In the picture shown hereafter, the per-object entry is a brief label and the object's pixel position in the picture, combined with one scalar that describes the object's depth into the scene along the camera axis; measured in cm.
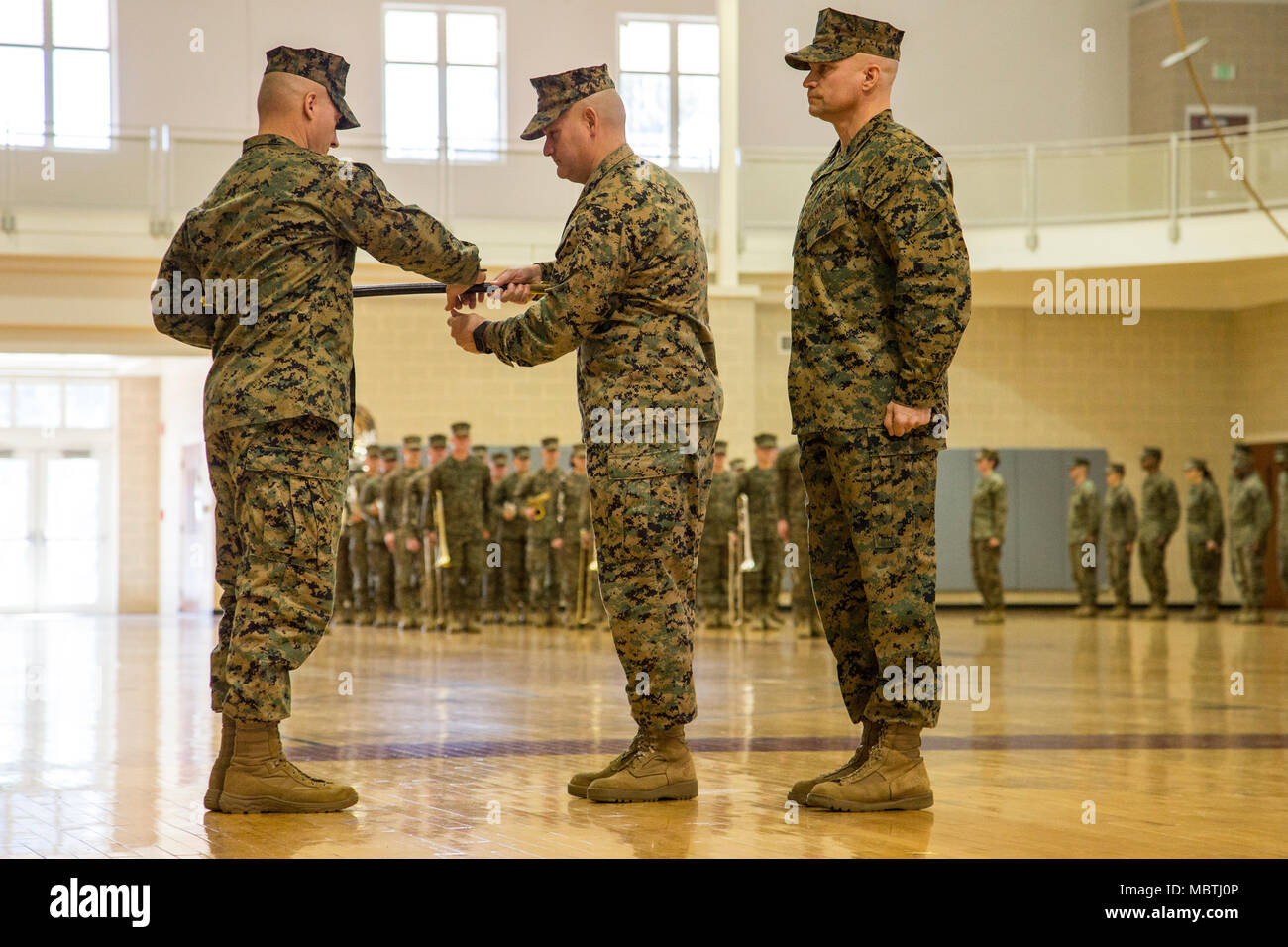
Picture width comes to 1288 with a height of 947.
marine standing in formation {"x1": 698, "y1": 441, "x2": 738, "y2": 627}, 1520
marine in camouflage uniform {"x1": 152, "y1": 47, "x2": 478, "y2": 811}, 383
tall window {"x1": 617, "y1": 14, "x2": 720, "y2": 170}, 1914
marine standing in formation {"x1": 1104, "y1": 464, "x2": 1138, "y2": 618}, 1828
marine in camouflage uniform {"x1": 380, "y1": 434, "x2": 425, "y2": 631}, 1585
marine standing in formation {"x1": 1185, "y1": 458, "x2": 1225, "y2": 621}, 1748
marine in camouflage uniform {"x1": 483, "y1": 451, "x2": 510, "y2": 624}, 1627
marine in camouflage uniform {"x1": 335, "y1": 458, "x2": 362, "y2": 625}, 1769
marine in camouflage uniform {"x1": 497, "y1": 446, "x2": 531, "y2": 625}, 1634
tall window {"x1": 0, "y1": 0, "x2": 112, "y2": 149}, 1681
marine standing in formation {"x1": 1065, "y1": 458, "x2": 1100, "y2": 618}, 1838
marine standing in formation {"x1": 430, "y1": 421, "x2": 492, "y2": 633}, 1516
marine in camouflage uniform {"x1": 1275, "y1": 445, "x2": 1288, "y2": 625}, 1609
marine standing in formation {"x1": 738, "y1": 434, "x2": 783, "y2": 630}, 1491
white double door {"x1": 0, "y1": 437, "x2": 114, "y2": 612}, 2189
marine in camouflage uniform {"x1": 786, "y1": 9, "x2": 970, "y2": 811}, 389
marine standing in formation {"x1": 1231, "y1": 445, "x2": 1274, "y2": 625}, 1673
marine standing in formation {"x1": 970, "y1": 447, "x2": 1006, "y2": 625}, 1730
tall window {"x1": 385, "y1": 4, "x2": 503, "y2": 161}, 1841
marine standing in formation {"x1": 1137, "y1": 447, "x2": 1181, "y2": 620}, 1790
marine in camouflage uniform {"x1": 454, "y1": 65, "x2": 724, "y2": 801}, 407
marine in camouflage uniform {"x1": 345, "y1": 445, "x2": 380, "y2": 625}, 1741
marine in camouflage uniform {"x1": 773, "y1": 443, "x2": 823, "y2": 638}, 1377
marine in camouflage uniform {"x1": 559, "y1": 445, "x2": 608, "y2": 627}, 1577
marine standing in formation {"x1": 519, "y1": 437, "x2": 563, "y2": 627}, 1603
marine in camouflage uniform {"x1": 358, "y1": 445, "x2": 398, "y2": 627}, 1698
